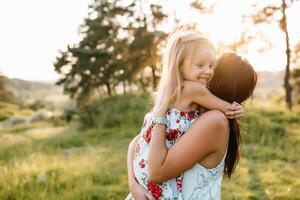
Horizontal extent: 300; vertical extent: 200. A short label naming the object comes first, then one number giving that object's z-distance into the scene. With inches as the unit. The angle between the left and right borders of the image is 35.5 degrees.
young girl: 76.5
